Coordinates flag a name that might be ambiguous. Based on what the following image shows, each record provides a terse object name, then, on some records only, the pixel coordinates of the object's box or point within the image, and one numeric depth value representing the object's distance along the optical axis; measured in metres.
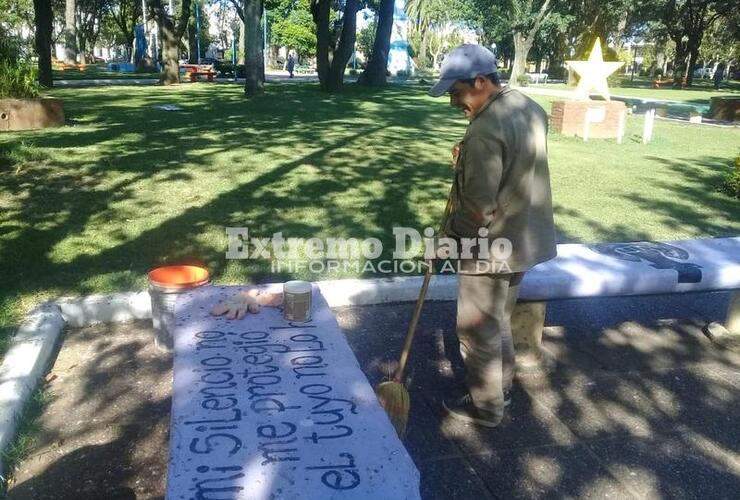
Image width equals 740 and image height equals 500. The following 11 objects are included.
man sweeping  2.93
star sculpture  14.73
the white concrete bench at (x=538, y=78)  53.42
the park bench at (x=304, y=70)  57.33
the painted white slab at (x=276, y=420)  2.08
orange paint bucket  3.95
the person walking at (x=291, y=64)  43.53
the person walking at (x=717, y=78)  49.19
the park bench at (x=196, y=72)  31.48
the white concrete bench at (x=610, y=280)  3.98
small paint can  3.31
